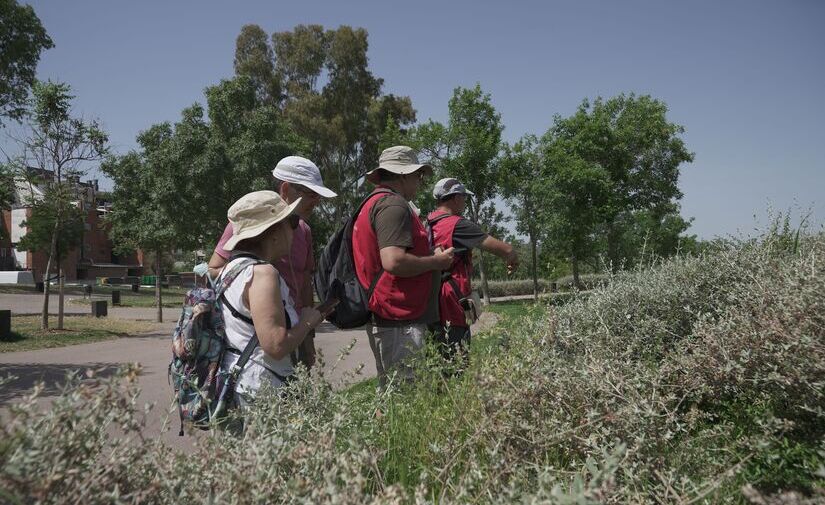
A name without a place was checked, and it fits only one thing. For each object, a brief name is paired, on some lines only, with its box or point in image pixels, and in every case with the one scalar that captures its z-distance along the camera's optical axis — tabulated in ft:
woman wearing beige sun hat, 8.50
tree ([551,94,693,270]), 89.71
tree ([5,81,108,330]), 45.39
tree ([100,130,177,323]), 58.70
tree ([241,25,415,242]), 116.98
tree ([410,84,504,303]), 82.12
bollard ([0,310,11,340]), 41.53
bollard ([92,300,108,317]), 63.83
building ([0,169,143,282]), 180.55
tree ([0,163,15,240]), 47.01
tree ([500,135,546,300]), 85.25
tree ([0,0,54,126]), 64.08
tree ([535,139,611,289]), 80.18
